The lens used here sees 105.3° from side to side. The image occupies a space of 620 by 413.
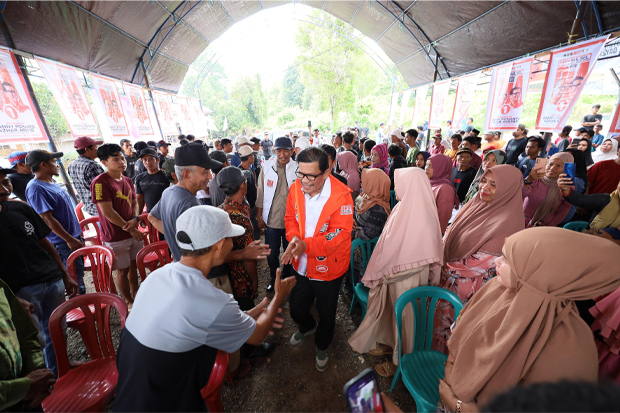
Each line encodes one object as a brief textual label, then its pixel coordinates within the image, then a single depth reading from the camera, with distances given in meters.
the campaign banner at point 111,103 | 6.19
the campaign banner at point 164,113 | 9.00
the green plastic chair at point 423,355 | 1.60
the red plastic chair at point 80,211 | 3.90
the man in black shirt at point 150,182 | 3.58
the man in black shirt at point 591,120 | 6.71
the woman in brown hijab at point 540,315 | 0.98
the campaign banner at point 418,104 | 9.81
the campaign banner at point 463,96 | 7.19
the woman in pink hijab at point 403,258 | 2.06
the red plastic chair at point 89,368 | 1.56
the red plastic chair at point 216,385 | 1.54
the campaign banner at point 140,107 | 7.42
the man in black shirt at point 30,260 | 1.77
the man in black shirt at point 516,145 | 5.58
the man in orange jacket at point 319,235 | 1.97
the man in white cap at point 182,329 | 1.09
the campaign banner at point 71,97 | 4.79
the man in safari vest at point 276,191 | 3.18
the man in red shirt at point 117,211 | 2.73
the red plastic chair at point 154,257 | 2.60
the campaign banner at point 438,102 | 8.44
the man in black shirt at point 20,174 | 2.96
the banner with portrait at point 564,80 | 4.11
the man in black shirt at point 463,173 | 4.20
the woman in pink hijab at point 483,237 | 2.06
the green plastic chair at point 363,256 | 2.60
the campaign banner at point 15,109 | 3.72
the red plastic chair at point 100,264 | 2.49
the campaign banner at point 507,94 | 5.40
